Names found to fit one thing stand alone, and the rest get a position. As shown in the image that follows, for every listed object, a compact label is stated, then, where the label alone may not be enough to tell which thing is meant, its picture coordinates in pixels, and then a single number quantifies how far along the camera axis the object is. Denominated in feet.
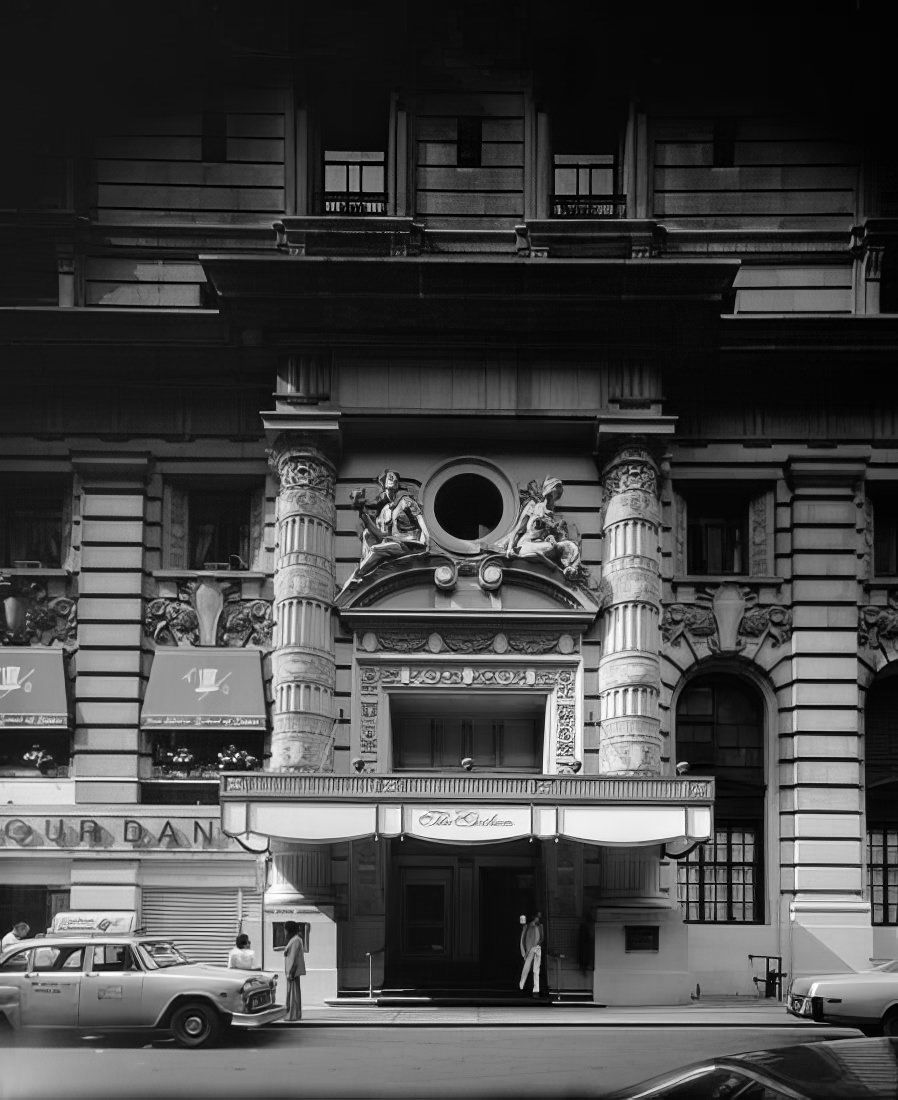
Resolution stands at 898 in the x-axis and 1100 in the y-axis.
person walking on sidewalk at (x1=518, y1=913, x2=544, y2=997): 96.68
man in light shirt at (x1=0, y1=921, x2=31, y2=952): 87.92
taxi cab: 73.05
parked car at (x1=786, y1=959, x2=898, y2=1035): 77.30
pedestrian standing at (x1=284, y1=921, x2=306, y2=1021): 87.66
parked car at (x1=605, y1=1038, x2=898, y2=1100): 22.77
